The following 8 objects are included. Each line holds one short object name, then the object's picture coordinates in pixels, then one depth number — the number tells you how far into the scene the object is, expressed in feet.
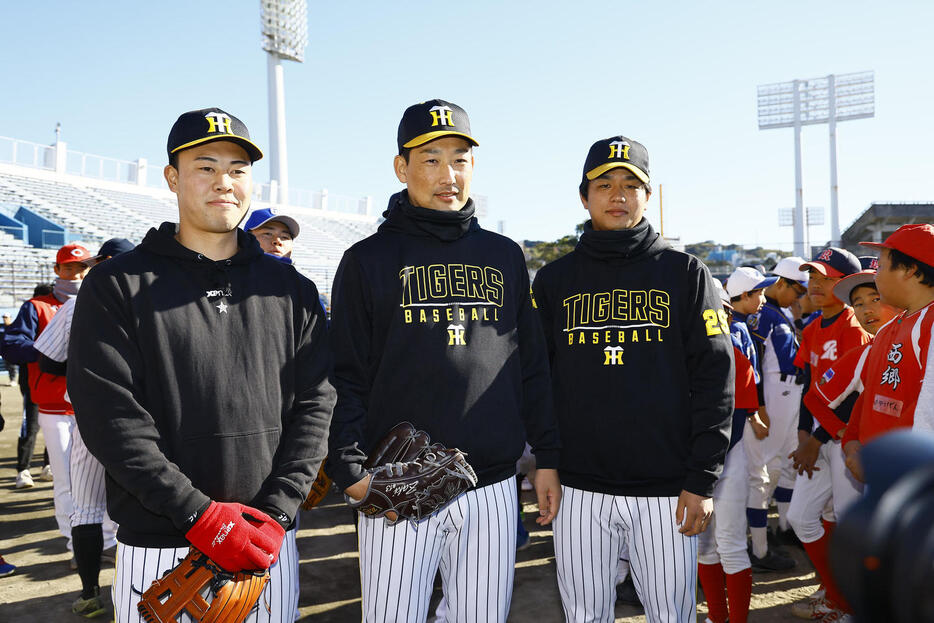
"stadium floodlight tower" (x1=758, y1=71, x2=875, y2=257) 175.52
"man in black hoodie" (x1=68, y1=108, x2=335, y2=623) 6.13
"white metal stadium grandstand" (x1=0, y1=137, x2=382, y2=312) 68.69
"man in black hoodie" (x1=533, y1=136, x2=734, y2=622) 8.32
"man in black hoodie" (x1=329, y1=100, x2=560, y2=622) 7.46
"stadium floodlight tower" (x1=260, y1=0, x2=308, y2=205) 151.74
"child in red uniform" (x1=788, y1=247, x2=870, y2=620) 12.96
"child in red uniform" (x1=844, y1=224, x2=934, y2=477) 8.57
